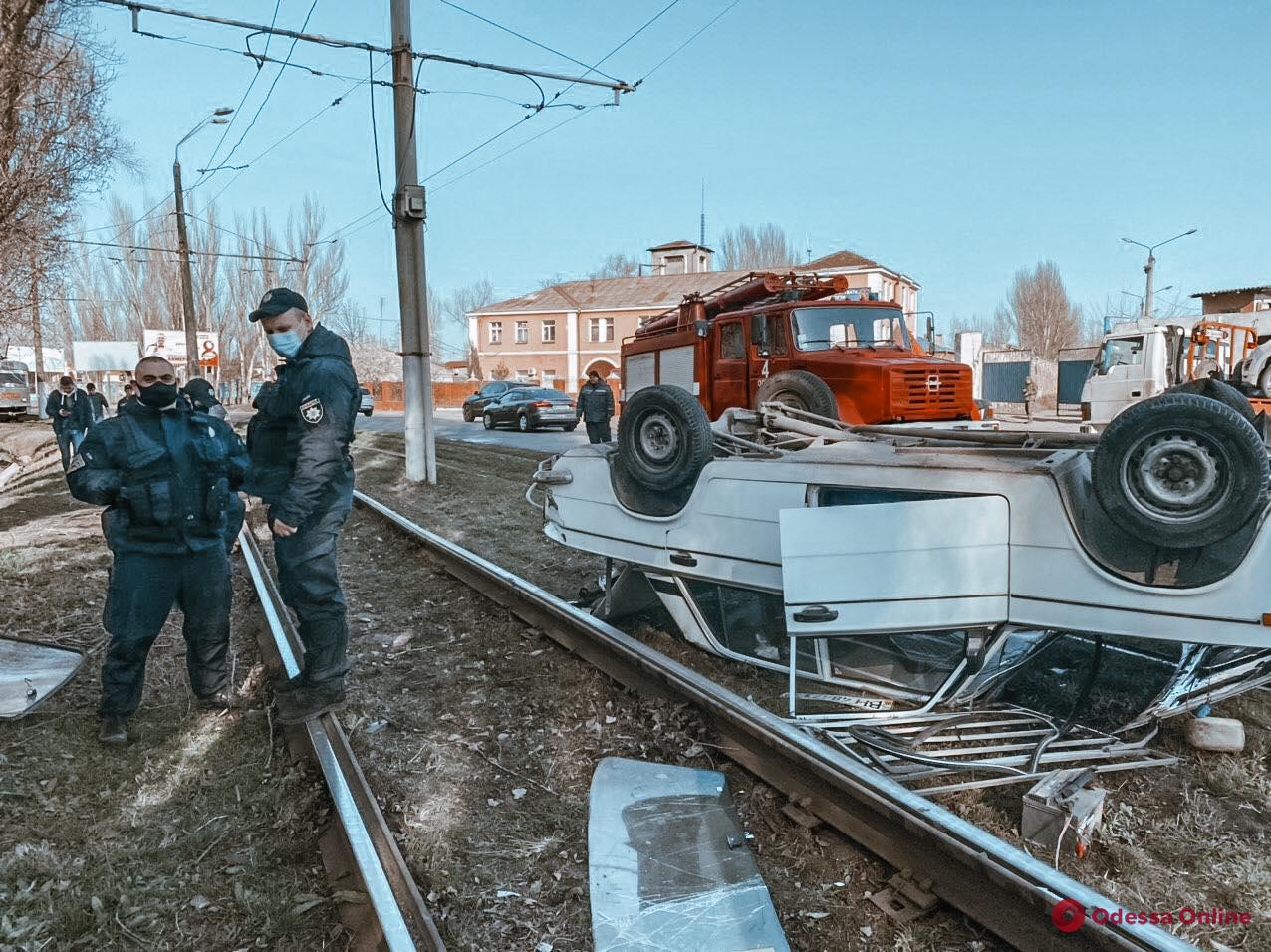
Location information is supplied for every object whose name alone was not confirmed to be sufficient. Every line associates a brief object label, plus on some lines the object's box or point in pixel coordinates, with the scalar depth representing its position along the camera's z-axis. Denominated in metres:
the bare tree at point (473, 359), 61.88
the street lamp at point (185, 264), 22.50
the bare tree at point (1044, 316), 63.84
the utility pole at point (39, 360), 28.49
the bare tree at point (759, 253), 79.88
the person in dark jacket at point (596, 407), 14.59
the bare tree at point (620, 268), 85.12
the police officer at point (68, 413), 15.39
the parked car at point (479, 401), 30.27
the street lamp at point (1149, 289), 35.28
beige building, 54.53
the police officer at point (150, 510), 3.82
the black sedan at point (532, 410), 24.73
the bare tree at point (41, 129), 15.25
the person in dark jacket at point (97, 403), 17.35
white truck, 15.96
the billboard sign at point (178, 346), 25.70
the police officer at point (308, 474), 3.86
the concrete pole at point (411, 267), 11.68
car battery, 2.96
